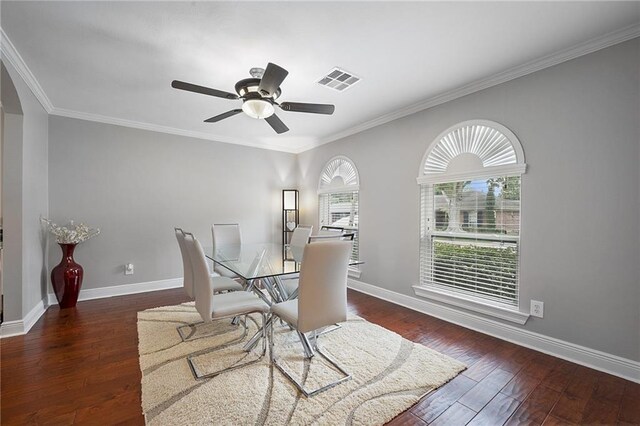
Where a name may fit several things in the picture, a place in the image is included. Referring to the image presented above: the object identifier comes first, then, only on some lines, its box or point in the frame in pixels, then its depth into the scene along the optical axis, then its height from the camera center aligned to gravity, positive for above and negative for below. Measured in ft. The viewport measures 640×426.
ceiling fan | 6.74 +3.19
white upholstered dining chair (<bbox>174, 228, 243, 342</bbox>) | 8.34 -2.44
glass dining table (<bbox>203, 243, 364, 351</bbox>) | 7.52 -1.61
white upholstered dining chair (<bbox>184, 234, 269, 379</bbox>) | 6.77 -2.44
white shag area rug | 5.46 -3.98
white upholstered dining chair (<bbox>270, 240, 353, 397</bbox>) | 6.13 -1.86
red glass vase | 11.25 -2.79
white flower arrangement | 11.30 -0.92
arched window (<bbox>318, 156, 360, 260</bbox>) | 14.94 +0.95
